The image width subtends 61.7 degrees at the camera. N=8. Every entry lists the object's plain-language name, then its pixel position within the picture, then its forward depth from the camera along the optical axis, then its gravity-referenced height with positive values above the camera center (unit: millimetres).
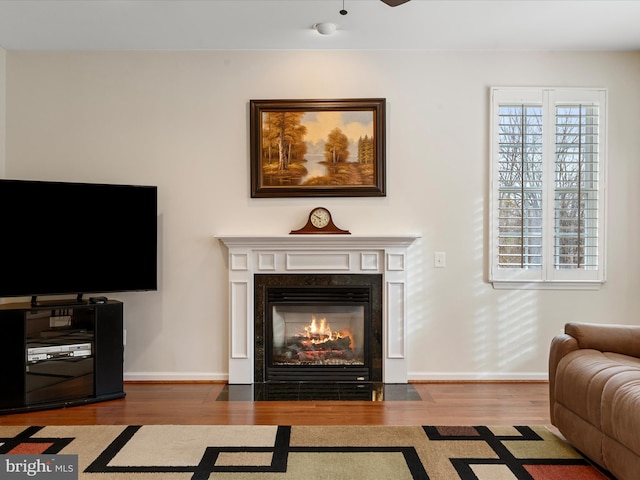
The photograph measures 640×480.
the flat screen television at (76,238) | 3643 -32
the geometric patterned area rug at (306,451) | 2607 -1170
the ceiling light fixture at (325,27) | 3770 +1457
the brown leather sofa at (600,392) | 2309 -760
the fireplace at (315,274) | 4297 -377
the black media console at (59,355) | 3584 -845
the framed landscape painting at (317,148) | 4352 +696
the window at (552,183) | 4352 +405
